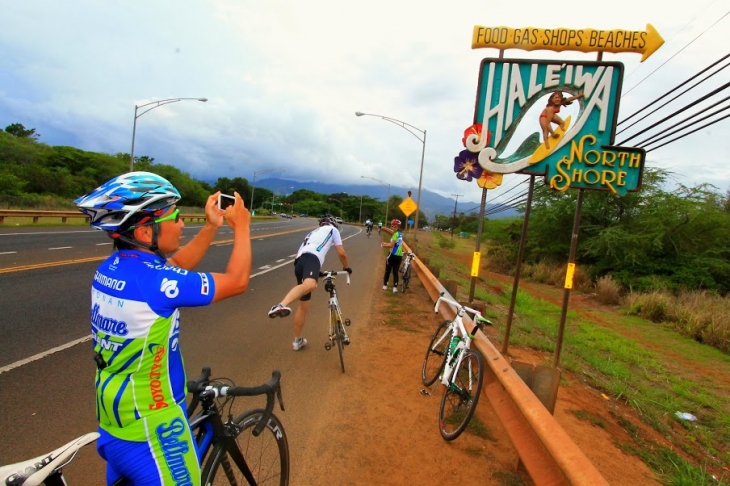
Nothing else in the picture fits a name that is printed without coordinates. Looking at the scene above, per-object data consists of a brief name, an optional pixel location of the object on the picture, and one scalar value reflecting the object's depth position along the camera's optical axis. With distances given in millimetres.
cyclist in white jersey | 5844
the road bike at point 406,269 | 12031
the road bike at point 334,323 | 5609
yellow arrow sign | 5777
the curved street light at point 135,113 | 24056
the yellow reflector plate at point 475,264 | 7105
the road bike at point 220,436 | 1574
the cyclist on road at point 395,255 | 11445
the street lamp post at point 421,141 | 24312
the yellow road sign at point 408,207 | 28242
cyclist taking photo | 1725
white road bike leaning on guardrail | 4113
